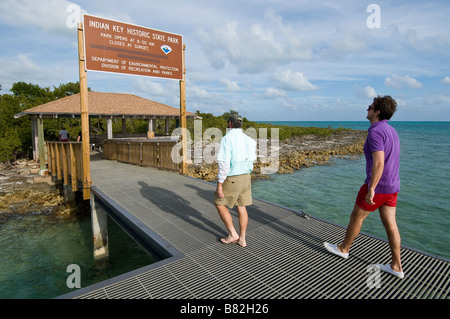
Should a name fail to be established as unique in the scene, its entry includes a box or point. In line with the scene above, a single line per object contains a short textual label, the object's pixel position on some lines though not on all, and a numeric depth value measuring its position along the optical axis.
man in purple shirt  2.90
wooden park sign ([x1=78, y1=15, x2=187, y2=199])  6.63
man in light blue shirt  3.54
